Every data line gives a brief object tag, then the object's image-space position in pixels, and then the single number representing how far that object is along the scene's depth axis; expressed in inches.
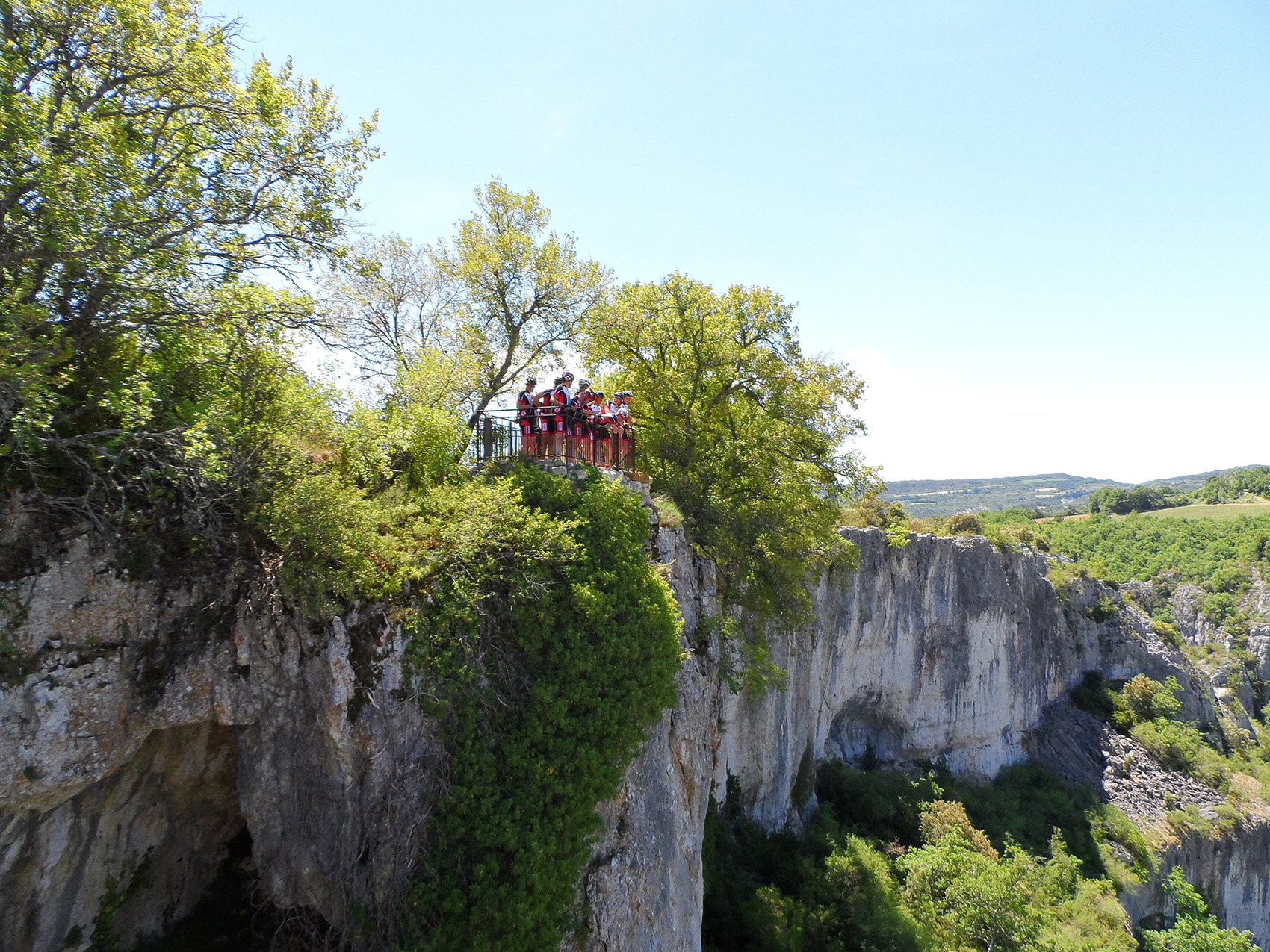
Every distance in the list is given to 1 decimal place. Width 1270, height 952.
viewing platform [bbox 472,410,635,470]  448.5
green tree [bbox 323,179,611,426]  535.5
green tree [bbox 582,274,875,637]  575.2
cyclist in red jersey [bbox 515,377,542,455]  465.4
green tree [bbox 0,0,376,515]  239.9
